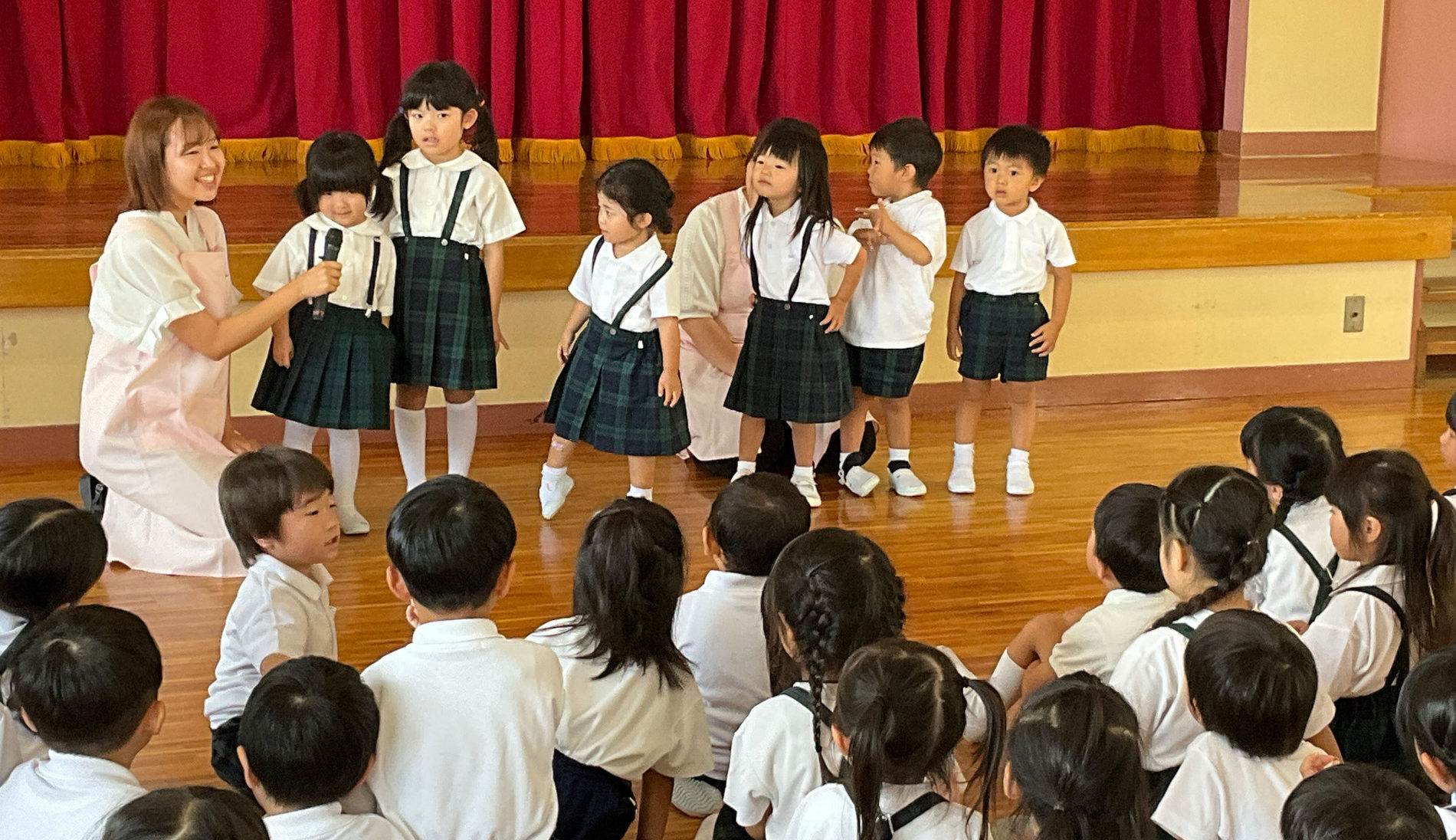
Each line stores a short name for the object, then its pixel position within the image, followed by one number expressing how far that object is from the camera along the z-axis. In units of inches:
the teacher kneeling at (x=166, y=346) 234.5
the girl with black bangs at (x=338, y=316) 245.0
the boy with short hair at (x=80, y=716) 121.6
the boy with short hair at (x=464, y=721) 132.5
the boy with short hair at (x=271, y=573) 163.2
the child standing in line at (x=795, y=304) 262.7
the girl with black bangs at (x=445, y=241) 256.5
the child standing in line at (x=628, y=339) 248.7
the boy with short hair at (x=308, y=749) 123.3
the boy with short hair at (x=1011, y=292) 279.1
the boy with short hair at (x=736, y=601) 170.6
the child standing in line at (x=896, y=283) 272.7
